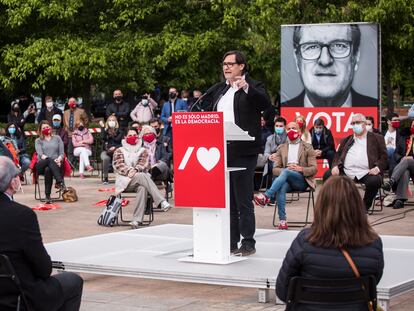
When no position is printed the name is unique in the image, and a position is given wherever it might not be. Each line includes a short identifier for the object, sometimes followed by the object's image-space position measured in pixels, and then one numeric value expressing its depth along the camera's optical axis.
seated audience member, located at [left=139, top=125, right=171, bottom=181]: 18.06
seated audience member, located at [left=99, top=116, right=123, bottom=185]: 21.89
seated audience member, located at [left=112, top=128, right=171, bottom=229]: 14.68
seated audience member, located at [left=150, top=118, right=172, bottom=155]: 19.34
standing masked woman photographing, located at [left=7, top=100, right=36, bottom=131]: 27.08
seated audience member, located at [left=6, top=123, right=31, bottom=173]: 22.23
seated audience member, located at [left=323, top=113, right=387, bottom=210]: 15.06
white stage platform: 8.98
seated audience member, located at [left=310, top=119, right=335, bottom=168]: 18.80
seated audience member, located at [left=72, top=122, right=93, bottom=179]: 23.67
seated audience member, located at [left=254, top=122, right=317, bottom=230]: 14.09
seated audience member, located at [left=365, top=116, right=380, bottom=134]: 18.24
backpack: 14.72
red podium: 9.49
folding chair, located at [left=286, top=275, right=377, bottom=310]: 5.79
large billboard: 20.61
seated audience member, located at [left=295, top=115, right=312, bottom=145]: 18.35
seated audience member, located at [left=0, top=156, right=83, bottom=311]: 6.36
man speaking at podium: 9.99
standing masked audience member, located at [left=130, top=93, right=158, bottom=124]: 25.69
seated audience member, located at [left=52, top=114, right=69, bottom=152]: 24.19
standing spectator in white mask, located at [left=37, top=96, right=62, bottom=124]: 26.60
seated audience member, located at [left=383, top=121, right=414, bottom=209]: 16.31
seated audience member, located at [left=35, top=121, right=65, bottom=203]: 18.56
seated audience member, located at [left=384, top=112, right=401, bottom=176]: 19.77
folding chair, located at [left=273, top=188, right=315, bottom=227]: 14.40
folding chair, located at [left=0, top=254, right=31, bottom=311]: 6.34
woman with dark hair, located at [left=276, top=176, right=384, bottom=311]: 5.76
